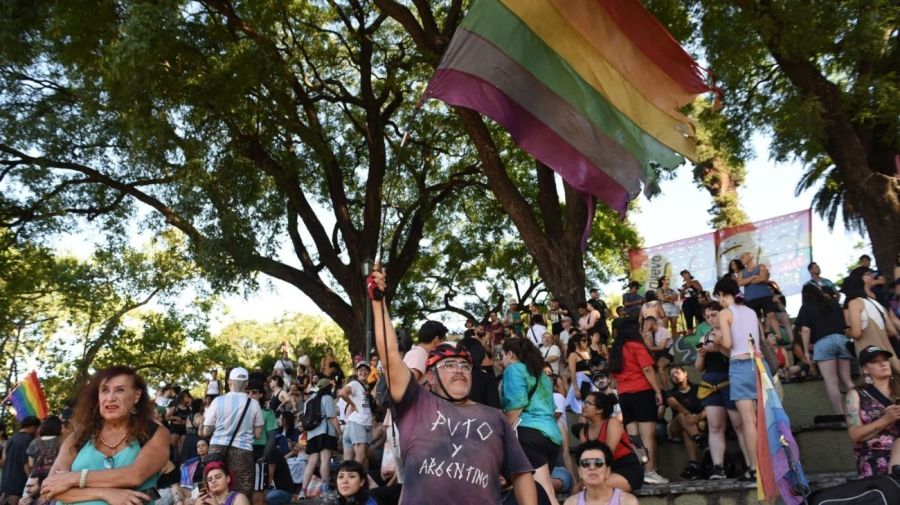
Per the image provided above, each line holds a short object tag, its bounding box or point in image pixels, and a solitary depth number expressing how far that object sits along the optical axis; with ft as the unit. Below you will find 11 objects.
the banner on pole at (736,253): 49.26
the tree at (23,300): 69.82
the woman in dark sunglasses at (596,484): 20.89
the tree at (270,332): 190.19
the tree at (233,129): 51.26
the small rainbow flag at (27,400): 44.96
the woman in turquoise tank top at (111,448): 13.47
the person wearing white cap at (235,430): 30.01
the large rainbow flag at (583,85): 18.93
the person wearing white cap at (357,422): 33.78
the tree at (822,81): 41.09
